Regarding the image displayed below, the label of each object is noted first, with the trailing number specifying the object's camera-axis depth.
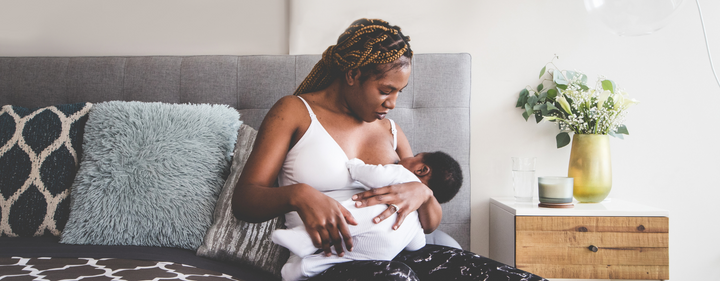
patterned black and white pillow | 1.36
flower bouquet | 1.64
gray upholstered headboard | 1.74
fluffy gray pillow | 1.28
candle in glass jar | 1.52
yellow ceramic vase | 1.62
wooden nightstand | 1.44
